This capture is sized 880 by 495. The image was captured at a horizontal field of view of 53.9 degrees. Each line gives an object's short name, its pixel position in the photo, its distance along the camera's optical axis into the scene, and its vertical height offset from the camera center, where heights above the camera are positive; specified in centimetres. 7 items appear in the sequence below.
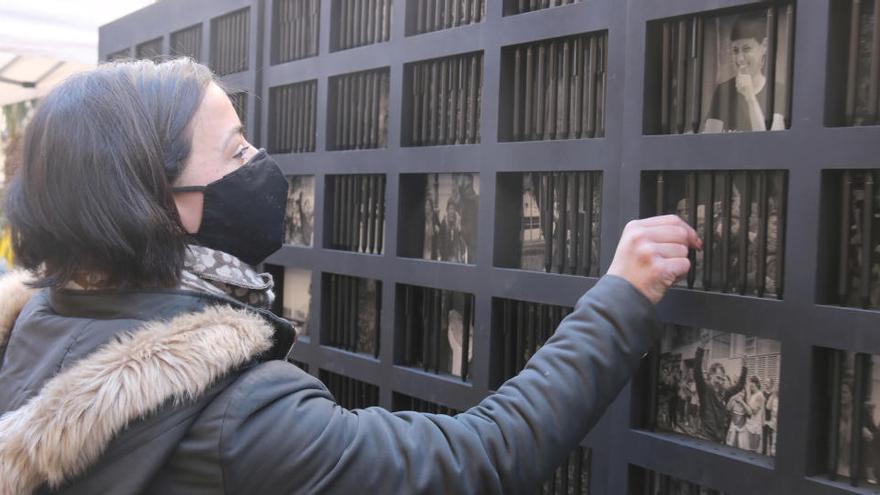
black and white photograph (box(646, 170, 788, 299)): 110 +3
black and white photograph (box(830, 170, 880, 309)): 101 +2
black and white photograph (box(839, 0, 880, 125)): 100 +22
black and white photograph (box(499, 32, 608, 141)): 128 +23
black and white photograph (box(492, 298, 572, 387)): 138 -15
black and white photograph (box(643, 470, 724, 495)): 118 -33
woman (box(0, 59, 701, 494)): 89 -13
